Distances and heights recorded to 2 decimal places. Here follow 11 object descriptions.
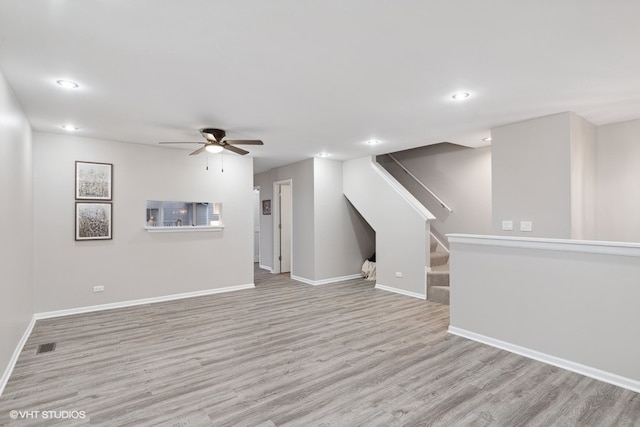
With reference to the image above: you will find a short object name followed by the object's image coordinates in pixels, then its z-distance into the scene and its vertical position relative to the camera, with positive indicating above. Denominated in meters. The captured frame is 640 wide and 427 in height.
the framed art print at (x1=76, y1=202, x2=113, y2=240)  4.71 -0.05
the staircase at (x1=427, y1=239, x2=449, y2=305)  5.09 -1.13
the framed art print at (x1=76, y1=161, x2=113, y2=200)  4.72 +0.55
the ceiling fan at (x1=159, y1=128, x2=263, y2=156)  4.25 +0.99
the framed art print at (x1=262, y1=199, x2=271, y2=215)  8.12 +0.24
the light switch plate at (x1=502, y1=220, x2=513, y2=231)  4.14 -0.13
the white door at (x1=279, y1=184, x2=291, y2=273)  7.92 -0.21
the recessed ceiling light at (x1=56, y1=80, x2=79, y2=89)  2.80 +1.18
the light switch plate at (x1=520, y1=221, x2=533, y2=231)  3.96 -0.14
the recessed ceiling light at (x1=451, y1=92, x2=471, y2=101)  3.14 +1.17
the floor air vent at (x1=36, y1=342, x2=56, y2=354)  3.36 -1.37
